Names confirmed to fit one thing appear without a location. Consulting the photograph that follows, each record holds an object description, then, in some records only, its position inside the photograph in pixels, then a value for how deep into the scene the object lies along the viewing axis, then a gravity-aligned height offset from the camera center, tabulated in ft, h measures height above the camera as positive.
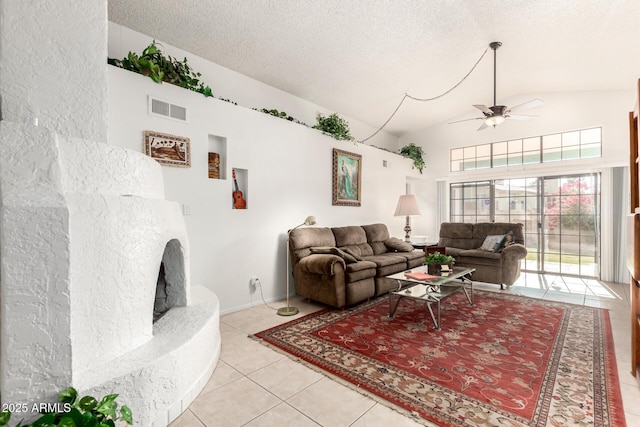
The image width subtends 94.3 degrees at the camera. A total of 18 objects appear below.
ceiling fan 11.58 +4.01
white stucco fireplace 3.96 -1.04
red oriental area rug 5.54 -3.66
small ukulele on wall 11.78 +0.55
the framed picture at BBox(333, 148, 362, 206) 15.94 +1.95
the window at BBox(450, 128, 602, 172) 16.65 +3.92
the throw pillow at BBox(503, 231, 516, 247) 15.28 -1.35
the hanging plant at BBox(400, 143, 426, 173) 21.90 +4.35
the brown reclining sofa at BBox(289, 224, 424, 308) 11.19 -2.19
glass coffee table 9.53 -2.68
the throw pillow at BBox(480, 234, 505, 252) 15.35 -1.57
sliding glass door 16.70 -0.07
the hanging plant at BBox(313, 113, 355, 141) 15.37 +4.53
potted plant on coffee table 11.06 -1.83
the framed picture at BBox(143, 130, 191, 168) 9.17 +2.05
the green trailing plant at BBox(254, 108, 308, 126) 12.65 +4.31
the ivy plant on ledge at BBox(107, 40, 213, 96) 8.75 +4.42
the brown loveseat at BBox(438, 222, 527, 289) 14.34 -1.97
